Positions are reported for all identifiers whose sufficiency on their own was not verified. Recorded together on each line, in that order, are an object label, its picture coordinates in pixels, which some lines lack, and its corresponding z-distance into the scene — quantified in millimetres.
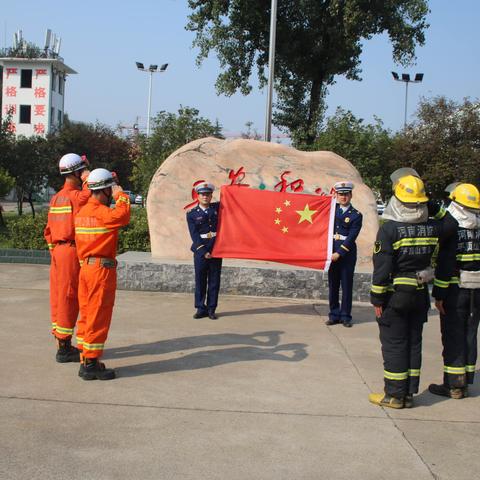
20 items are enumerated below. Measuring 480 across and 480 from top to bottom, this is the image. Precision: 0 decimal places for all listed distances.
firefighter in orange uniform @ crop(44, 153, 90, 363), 5395
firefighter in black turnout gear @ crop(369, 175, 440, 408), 4500
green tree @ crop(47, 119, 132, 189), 24623
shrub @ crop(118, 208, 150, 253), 11281
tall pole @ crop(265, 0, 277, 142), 13344
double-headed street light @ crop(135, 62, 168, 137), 41594
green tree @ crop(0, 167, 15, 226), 15200
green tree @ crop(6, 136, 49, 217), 18469
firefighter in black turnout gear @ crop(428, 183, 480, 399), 4875
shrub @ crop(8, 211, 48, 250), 11469
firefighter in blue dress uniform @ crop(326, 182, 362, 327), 7430
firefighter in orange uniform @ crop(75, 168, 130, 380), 4906
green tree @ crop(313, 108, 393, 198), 16281
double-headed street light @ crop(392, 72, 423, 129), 34438
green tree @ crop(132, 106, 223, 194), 17719
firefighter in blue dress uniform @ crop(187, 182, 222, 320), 7539
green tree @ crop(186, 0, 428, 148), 18406
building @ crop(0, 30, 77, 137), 52094
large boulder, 9344
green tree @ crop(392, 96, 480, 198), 17625
